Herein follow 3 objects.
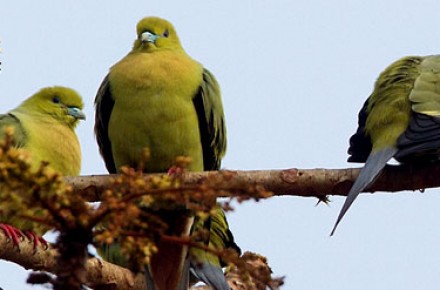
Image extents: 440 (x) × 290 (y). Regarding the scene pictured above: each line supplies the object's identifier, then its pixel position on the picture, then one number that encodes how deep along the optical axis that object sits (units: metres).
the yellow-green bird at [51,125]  10.09
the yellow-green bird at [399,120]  8.26
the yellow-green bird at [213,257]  9.34
